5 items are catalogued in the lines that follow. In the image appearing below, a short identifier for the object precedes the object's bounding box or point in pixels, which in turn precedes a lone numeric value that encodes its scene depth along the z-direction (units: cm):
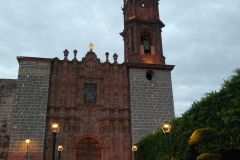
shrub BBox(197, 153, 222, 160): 1239
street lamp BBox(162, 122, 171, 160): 1347
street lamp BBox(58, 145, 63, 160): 1993
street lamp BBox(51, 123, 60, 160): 1282
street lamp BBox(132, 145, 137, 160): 2133
